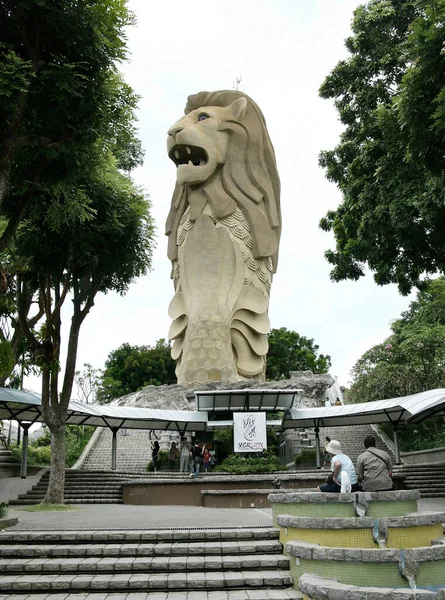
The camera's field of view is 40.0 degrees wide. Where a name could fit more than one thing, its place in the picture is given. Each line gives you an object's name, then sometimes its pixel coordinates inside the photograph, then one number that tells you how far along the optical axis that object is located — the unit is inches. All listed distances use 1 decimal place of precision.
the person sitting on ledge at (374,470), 294.8
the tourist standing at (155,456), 866.4
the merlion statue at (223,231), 1263.5
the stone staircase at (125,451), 929.5
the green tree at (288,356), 2145.7
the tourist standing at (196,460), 703.1
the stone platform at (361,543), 218.8
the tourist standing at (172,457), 877.2
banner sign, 793.6
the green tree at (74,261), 522.6
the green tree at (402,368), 1102.4
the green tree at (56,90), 350.0
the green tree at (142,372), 2062.0
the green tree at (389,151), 393.1
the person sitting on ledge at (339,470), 302.5
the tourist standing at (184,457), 820.8
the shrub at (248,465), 751.7
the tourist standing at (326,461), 821.2
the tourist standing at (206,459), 819.1
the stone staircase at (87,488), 664.1
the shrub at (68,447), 896.3
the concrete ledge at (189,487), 634.8
